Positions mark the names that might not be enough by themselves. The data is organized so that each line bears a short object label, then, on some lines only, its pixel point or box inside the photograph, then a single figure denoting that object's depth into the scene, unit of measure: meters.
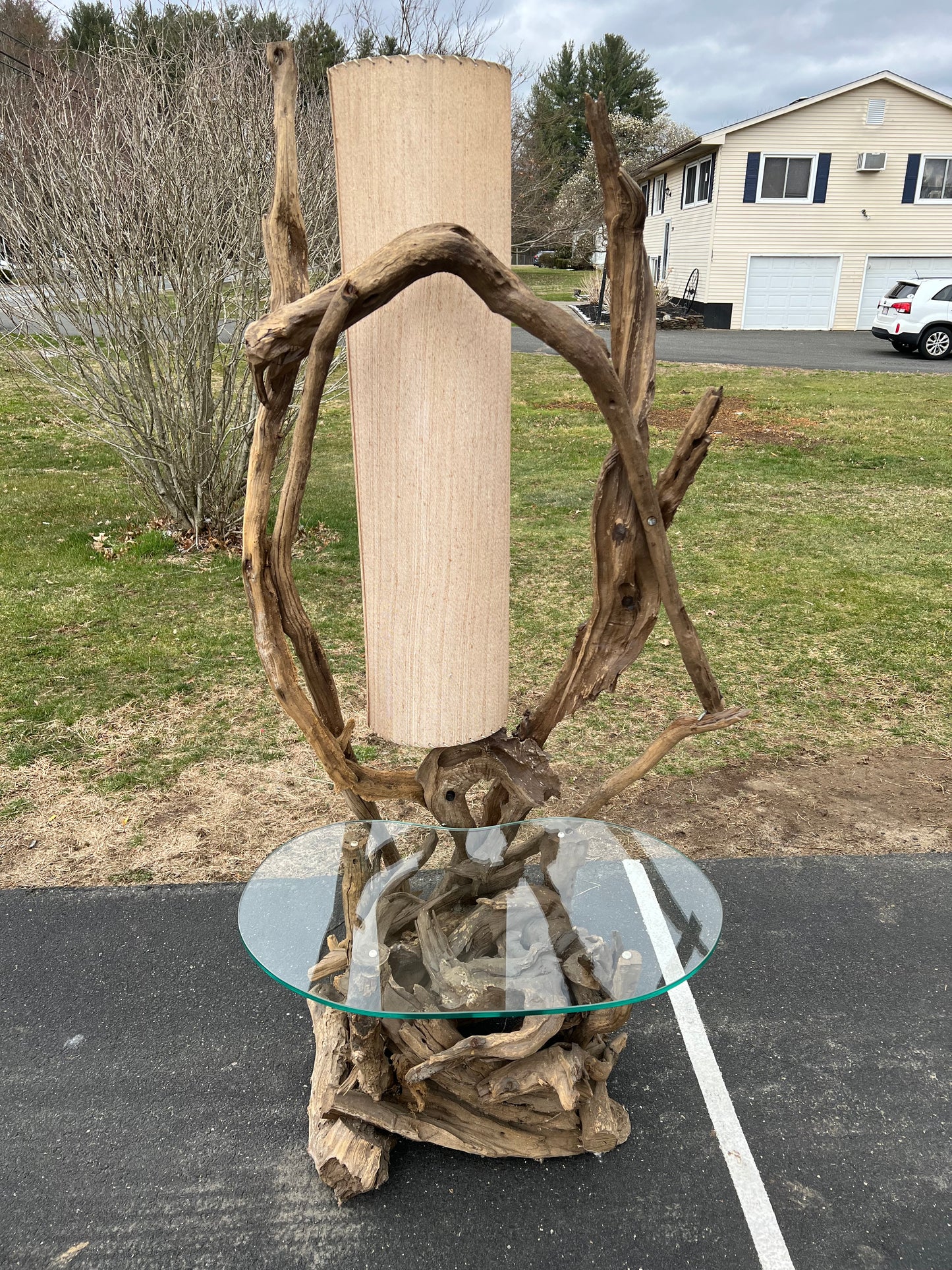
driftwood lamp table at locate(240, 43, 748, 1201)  2.13
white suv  18.08
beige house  21.45
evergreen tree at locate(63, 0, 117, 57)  15.80
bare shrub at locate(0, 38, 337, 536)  6.11
